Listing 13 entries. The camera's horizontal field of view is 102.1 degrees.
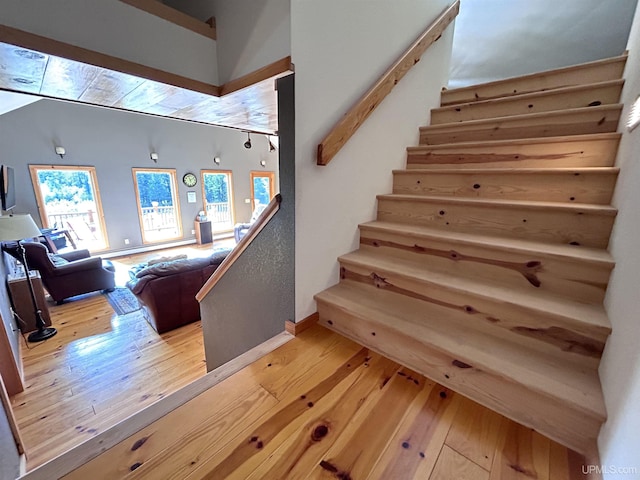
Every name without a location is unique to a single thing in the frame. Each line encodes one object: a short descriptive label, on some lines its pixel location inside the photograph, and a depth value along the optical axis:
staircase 0.99
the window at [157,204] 6.57
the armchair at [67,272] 3.61
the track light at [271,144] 8.26
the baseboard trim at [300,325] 1.50
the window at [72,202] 5.34
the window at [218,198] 7.70
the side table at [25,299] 3.11
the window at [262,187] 8.73
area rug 3.89
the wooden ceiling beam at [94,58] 1.10
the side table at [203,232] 7.36
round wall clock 7.13
